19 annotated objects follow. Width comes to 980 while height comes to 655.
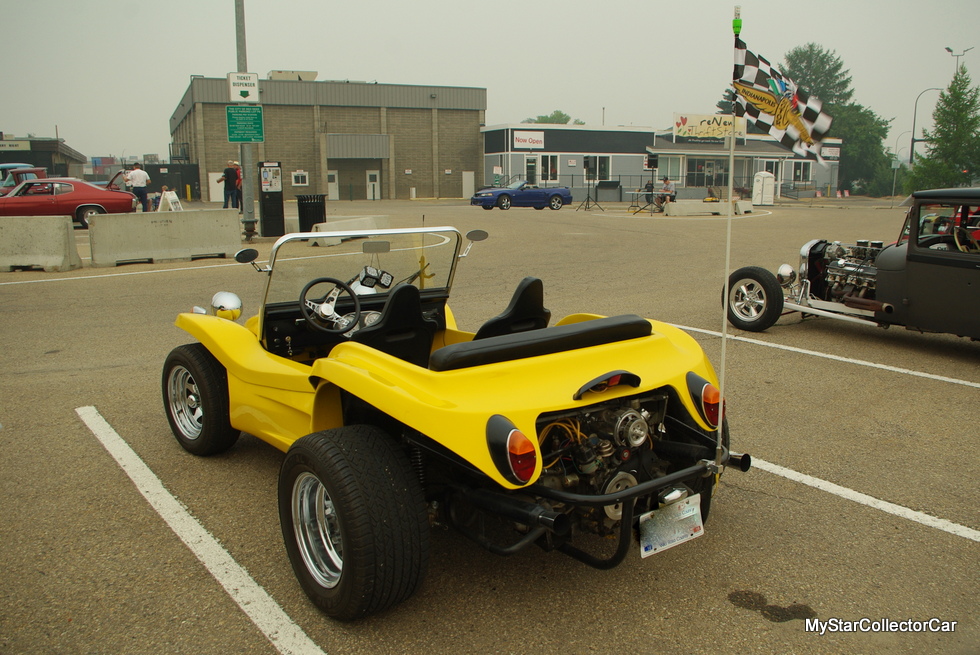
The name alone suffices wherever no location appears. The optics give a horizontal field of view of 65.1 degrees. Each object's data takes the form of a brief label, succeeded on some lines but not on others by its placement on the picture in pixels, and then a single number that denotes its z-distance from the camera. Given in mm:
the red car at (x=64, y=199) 19203
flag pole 3000
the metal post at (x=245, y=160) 17281
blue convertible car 33062
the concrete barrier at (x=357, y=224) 15979
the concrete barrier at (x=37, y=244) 12992
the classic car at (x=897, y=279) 6867
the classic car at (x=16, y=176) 23672
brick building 47094
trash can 17391
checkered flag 3768
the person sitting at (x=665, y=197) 31453
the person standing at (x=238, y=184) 22625
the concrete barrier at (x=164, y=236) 13586
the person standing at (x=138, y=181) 22766
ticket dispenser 17688
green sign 16859
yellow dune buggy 2740
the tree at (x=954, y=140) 41812
